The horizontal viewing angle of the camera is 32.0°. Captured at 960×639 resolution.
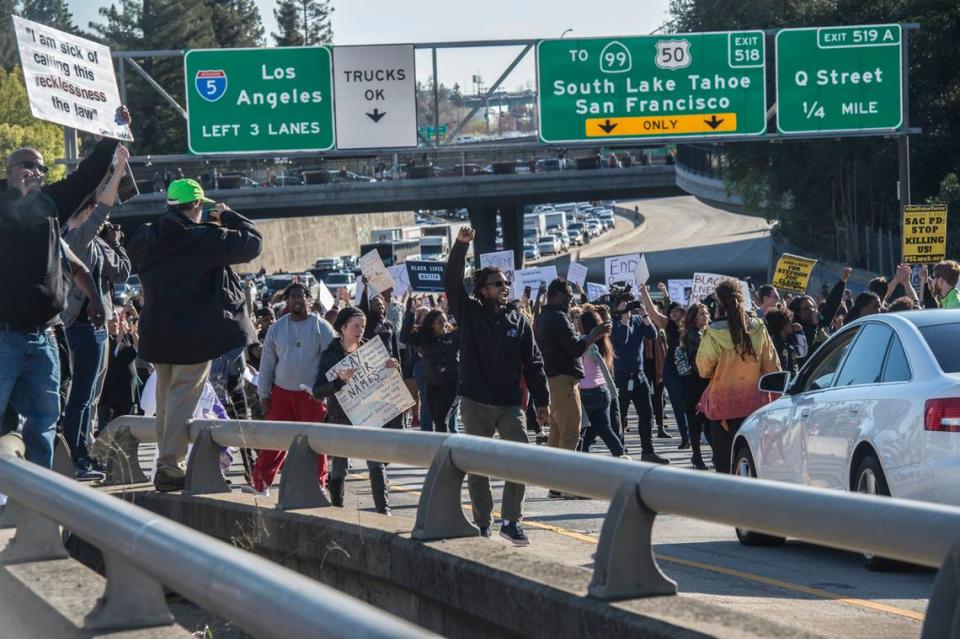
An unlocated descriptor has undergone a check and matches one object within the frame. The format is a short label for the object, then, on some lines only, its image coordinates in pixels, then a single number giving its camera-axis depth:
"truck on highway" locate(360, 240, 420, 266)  94.88
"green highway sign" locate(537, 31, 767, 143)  30.20
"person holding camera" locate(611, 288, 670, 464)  17.89
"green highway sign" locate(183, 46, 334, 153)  30.30
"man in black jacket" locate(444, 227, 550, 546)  11.08
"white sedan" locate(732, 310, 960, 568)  9.02
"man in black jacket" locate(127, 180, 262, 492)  9.03
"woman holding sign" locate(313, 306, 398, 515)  11.95
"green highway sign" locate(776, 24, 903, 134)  30.09
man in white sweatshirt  12.32
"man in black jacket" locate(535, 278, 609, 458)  14.02
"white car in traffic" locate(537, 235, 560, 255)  115.44
